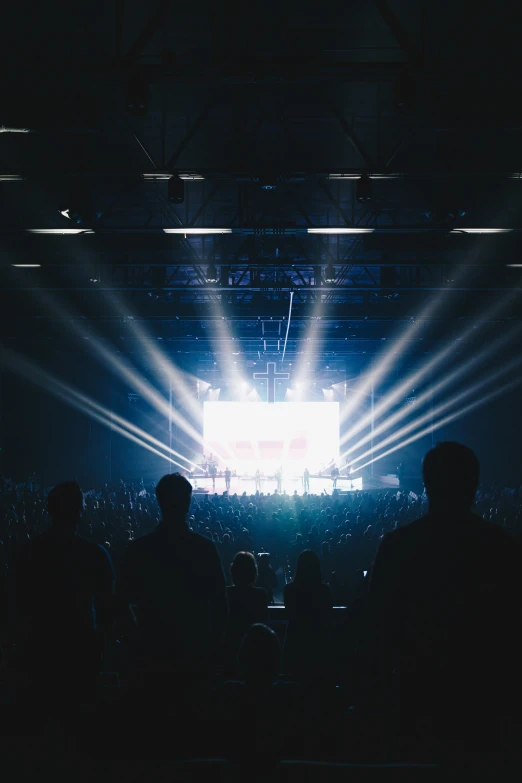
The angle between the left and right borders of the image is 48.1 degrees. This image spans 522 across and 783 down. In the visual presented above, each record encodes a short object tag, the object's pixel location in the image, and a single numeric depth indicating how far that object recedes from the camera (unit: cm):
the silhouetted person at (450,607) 212
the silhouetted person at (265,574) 796
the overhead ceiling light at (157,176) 879
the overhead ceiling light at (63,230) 1075
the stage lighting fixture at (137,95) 602
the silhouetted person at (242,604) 484
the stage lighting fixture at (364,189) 880
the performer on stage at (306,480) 2948
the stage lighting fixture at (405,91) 584
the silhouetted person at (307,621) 447
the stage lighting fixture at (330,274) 1340
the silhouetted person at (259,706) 234
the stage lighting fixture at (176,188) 867
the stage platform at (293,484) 2898
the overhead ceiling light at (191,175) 882
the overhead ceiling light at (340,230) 1027
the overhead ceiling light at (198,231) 1043
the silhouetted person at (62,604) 299
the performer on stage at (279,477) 2861
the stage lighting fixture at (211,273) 1373
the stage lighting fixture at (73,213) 1034
